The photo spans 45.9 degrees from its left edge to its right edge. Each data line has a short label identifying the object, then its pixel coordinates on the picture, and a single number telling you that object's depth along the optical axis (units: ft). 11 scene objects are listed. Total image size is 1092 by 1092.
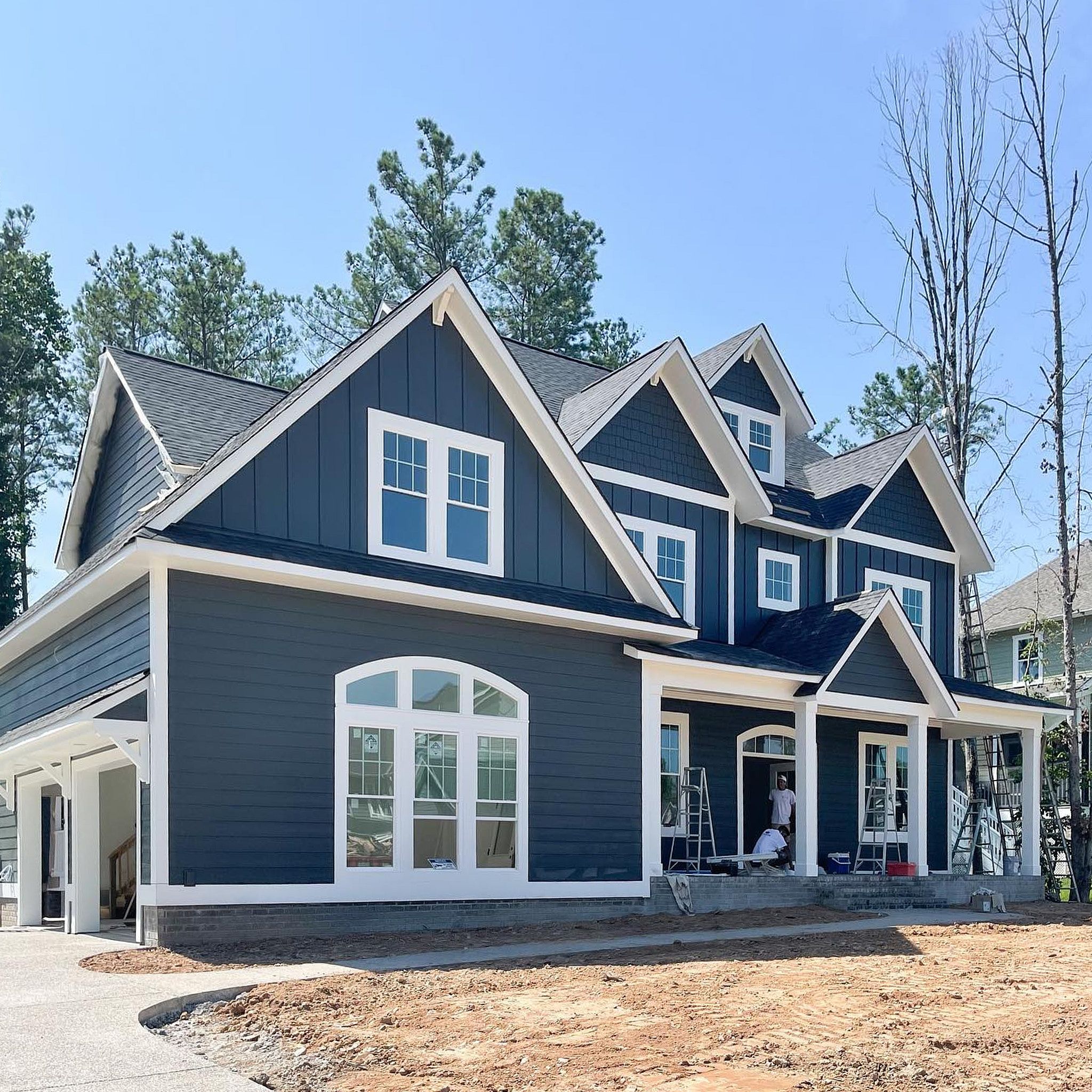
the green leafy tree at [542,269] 133.59
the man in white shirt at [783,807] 65.82
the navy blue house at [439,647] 43.06
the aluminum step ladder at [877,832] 69.82
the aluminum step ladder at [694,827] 62.59
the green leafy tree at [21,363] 104.58
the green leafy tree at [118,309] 128.77
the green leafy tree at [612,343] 135.54
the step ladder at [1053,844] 90.68
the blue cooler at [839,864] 64.18
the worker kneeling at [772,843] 61.98
